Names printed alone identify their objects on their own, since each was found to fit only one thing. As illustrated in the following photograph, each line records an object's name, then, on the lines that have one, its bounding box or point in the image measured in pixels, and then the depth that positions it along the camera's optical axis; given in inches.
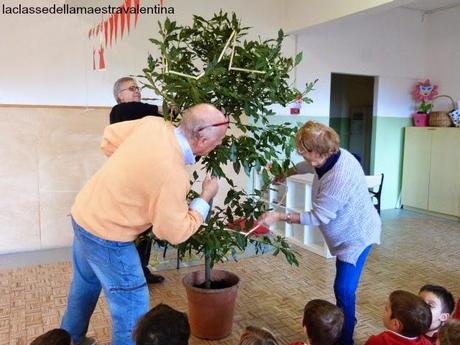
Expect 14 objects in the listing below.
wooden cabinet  214.5
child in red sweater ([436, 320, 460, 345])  51.3
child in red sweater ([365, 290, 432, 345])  64.1
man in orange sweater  59.4
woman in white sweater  79.8
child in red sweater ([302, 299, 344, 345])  62.7
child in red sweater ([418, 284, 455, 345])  73.0
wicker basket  220.8
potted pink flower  234.5
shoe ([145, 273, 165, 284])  127.8
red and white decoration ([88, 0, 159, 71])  153.9
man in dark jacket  111.1
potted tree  75.4
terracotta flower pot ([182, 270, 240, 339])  92.0
